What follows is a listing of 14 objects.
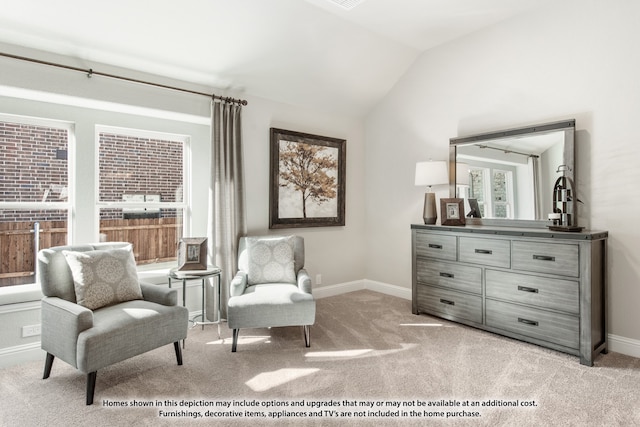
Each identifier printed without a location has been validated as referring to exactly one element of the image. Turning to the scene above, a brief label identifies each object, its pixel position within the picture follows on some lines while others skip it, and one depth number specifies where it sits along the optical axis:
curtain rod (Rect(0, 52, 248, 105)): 2.67
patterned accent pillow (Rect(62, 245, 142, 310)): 2.56
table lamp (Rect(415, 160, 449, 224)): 3.96
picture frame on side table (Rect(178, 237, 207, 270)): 3.22
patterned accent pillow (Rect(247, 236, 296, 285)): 3.49
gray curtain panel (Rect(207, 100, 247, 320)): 3.63
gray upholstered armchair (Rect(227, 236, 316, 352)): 2.96
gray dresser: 2.79
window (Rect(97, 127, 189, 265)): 3.43
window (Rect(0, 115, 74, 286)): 2.96
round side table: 3.11
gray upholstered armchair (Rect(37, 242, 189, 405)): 2.22
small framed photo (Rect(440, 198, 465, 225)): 3.90
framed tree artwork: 4.21
